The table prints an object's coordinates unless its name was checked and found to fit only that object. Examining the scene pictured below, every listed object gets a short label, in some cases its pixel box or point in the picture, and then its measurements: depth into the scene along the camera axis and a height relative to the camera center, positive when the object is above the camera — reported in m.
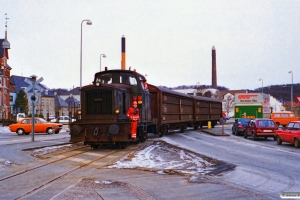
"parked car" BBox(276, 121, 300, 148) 20.38 -1.09
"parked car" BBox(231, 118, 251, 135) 32.66 -1.00
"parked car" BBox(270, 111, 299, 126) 44.47 -0.38
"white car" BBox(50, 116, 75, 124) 70.36 -0.93
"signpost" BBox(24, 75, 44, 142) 20.98 +1.36
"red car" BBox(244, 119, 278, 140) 26.81 -0.96
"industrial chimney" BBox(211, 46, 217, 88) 90.32 +10.67
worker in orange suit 17.67 -0.12
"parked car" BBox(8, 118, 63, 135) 35.19 -1.16
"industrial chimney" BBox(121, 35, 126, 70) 52.78 +7.80
